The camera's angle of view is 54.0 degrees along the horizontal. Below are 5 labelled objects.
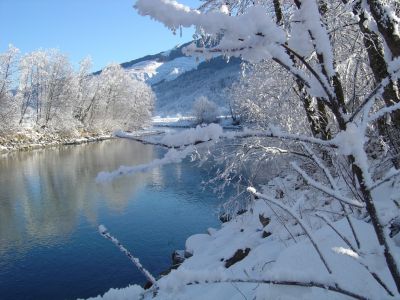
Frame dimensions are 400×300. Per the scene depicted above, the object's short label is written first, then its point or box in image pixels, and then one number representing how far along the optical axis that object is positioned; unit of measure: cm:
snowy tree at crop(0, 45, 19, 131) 3696
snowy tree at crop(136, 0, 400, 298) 90
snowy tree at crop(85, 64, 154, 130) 5219
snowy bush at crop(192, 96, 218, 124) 6969
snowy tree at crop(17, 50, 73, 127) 4500
